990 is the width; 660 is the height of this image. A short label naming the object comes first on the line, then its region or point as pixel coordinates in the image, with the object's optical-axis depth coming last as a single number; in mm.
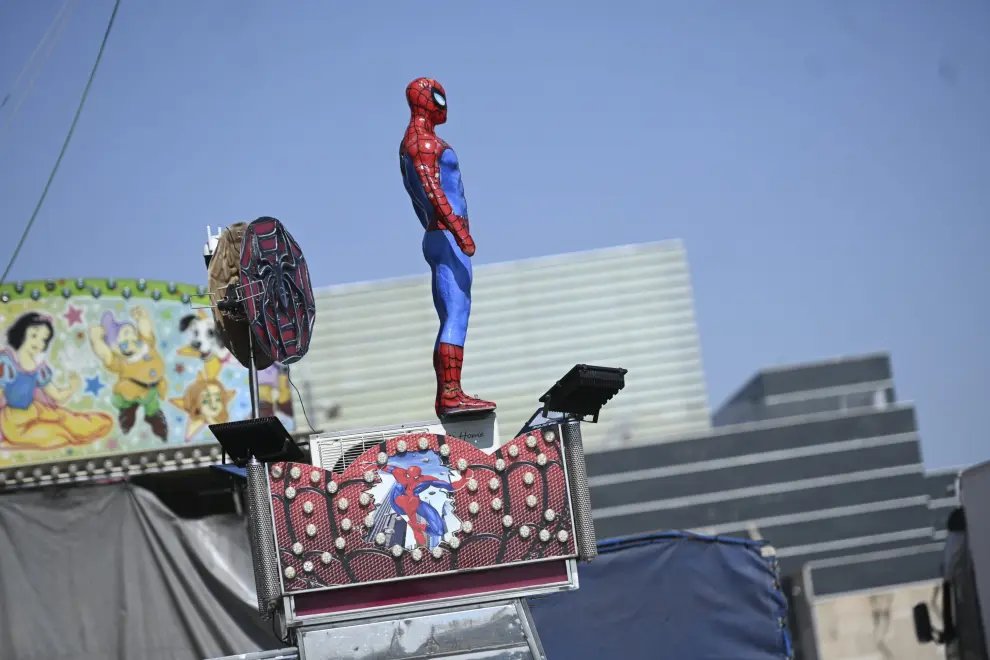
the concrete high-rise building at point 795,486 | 139625
